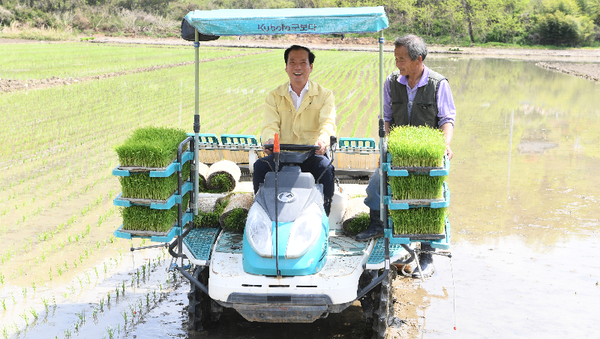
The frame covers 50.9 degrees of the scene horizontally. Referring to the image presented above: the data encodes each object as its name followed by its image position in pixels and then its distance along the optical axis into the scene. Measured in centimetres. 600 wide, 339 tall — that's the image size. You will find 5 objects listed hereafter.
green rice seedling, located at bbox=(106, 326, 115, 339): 444
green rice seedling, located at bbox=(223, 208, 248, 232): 493
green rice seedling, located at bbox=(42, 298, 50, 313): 493
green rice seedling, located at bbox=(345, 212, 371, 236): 499
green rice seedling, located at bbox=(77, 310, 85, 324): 471
